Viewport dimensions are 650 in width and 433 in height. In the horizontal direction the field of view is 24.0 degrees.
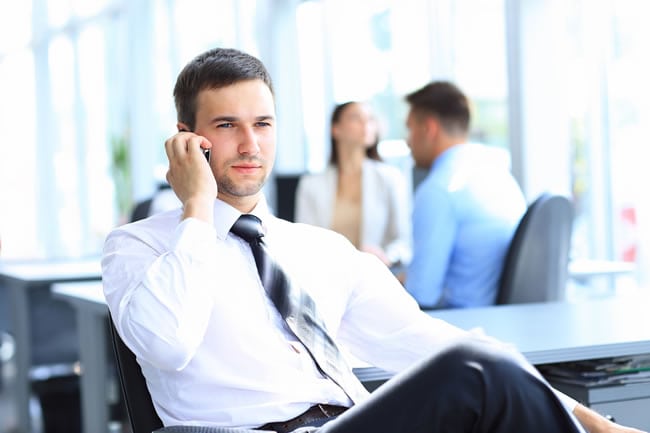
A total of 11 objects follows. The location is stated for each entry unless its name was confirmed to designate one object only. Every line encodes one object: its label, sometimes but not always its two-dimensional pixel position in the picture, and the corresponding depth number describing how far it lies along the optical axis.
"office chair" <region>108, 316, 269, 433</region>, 2.95
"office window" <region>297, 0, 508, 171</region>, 8.78
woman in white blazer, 7.60
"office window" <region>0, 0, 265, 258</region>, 14.11
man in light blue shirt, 5.30
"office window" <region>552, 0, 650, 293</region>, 7.24
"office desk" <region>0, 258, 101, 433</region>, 7.36
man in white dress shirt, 2.33
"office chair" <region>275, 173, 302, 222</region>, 8.32
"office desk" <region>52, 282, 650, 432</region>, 3.37
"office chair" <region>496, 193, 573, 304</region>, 4.92
